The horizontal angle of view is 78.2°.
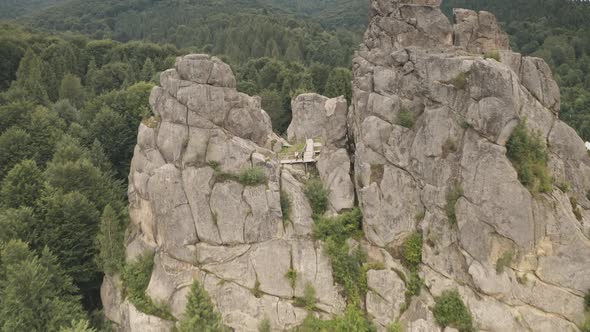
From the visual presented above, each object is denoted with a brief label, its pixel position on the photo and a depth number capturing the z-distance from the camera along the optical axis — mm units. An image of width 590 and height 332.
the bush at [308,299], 27869
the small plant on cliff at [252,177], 29141
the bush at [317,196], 30109
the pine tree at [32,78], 61656
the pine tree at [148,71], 80562
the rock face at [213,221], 28297
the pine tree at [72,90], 68750
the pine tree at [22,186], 35281
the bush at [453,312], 24500
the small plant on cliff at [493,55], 26903
